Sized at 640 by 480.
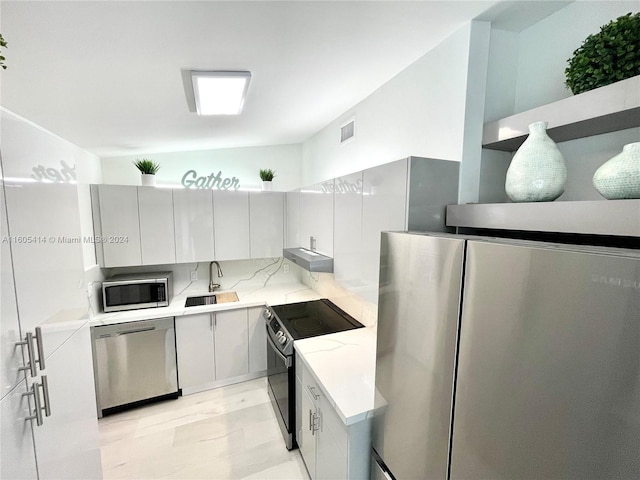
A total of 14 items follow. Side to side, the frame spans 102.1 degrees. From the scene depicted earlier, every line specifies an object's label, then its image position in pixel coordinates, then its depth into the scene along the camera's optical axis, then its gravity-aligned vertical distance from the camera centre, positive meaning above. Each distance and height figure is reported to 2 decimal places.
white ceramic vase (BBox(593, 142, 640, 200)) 0.65 +0.10
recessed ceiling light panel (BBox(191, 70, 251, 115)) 1.41 +0.71
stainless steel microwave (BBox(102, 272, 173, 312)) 2.43 -0.81
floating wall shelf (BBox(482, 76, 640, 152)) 0.77 +0.34
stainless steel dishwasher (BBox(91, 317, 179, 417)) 2.28 -1.42
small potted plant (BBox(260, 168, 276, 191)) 3.11 +0.37
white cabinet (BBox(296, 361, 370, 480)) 1.21 -1.21
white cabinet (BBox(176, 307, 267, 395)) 2.59 -1.45
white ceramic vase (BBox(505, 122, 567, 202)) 0.86 +0.15
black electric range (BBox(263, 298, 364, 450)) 1.92 -0.98
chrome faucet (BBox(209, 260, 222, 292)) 3.12 -0.85
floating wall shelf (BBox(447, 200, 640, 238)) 0.64 -0.01
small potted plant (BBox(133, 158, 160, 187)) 2.59 +0.36
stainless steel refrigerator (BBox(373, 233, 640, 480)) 0.45 -0.33
